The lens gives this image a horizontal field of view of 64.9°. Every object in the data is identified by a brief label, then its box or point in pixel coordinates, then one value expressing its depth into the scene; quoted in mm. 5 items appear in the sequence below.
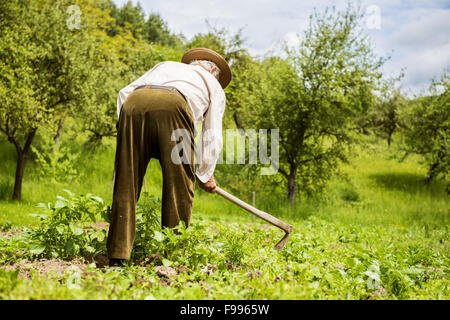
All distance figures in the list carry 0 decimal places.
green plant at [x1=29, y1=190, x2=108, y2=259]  3404
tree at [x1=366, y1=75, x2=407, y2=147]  26100
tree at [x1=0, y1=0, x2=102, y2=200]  7867
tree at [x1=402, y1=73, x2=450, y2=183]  13177
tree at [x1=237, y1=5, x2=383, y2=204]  10391
